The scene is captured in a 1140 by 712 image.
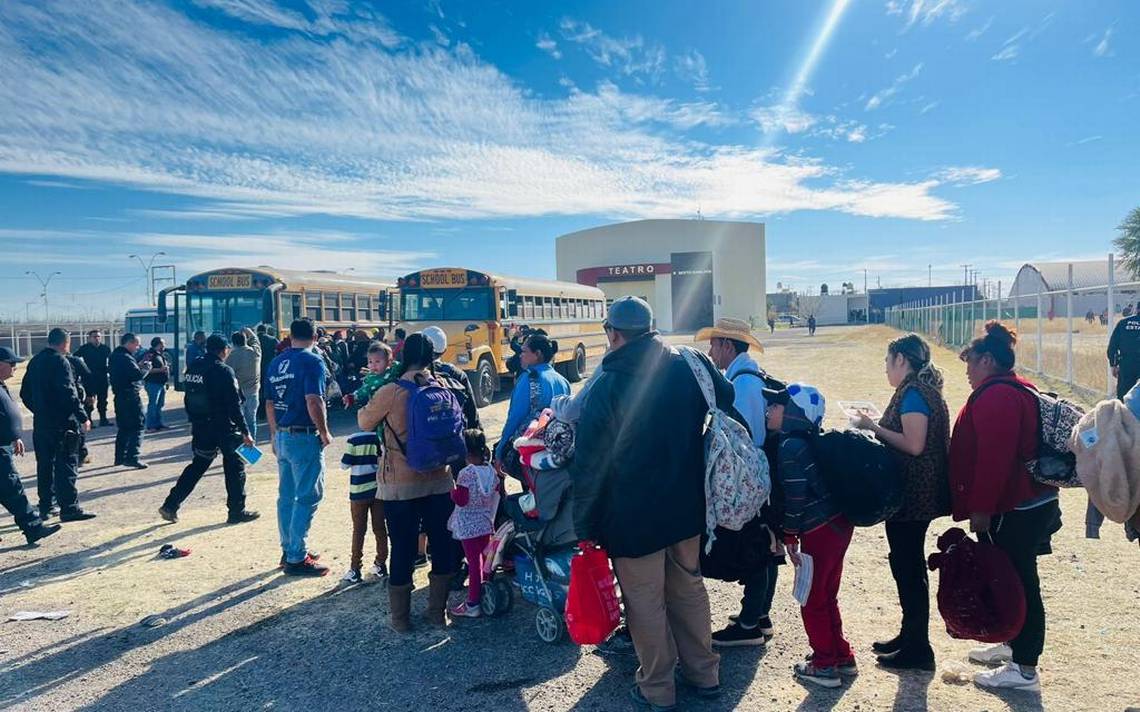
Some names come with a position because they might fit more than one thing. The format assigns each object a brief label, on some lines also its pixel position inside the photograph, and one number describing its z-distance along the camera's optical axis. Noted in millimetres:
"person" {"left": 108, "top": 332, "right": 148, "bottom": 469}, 9594
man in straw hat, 3868
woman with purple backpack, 4461
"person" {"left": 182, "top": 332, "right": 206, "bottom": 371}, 12977
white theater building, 60469
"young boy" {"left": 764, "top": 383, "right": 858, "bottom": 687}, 3504
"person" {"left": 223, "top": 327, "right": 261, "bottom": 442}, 9609
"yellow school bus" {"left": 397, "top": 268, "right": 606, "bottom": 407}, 14383
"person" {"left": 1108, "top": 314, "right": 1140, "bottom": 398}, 7941
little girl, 4566
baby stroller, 3961
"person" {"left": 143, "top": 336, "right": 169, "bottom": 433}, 12586
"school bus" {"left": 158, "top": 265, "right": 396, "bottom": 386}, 14547
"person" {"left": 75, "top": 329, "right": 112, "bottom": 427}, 11203
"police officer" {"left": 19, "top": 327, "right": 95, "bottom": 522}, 7113
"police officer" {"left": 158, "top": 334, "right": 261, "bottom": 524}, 6895
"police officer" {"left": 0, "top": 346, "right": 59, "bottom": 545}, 6168
